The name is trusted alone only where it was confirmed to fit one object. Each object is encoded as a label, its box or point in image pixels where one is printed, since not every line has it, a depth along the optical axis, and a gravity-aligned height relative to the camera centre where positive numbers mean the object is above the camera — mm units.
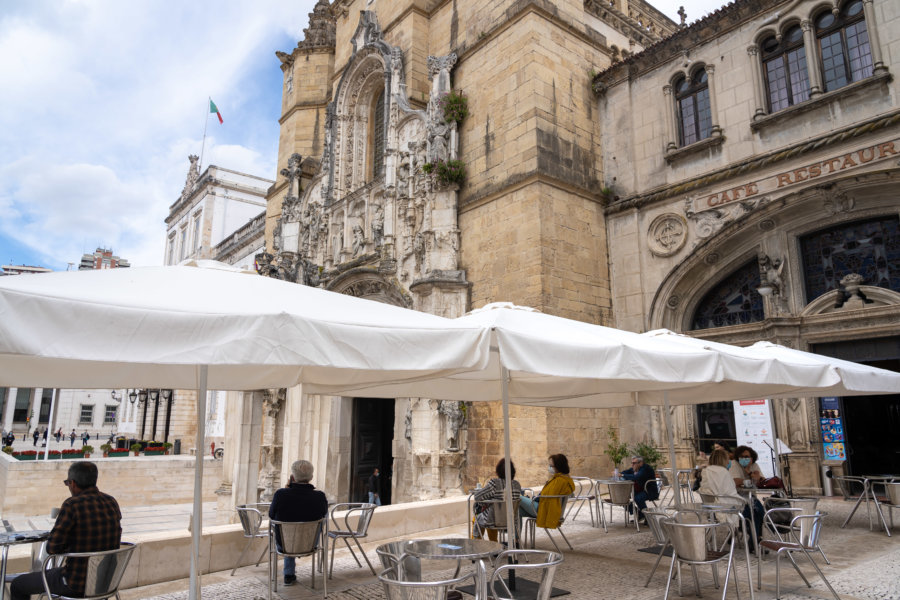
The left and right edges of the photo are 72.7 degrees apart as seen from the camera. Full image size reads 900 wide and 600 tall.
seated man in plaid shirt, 3791 -727
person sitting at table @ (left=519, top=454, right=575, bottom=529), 6180 -762
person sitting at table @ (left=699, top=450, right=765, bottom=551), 6246 -667
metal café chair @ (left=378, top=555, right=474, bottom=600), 3287 -936
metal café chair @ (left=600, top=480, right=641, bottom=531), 8086 -999
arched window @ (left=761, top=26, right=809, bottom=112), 11328 +6413
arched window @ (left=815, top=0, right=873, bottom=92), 10547 +6397
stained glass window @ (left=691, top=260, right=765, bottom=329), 11812 +2203
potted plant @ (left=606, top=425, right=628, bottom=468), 11805 -626
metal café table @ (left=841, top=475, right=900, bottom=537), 7324 -919
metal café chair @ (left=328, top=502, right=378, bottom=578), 5699 -1057
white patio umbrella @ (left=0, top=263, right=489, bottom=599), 2961 +473
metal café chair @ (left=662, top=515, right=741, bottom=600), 4535 -952
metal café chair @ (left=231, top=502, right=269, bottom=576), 5629 -971
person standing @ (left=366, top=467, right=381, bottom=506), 14764 -1689
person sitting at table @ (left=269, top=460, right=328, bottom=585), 5219 -729
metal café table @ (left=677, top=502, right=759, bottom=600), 5009 -813
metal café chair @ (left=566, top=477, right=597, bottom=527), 9996 -1168
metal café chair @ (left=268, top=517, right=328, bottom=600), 5062 -1001
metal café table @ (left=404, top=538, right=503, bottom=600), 3885 -892
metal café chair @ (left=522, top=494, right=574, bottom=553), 6180 -1129
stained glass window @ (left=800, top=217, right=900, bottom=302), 10133 +2727
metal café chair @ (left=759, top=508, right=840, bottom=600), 4910 -1020
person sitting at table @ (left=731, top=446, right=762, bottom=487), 7500 -570
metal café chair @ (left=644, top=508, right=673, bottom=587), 5039 -923
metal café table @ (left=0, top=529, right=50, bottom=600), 3945 -826
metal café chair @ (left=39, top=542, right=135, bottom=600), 3785 -952
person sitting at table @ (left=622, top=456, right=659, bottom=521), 8078 -857
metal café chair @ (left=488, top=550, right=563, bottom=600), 3364 -860
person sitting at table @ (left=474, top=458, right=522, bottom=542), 6051 -782
